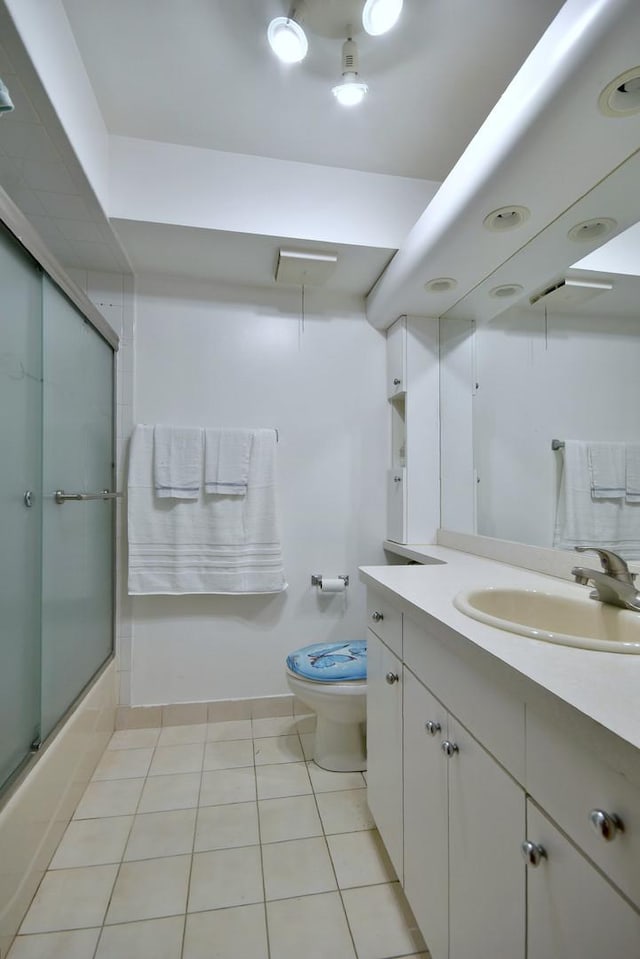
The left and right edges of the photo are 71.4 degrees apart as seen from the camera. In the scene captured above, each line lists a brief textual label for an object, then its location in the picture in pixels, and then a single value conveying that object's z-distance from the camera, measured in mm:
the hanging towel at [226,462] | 2061
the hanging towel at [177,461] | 2027
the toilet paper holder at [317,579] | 2201
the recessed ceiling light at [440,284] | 1746
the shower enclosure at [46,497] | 1182
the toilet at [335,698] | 1650
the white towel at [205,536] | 2027
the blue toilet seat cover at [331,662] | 1664
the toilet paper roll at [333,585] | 2170
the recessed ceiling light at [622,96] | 871
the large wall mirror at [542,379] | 1232
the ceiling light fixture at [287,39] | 1180
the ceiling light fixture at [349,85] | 1288
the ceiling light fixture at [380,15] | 1116
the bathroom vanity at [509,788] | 501
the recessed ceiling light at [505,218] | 1292
